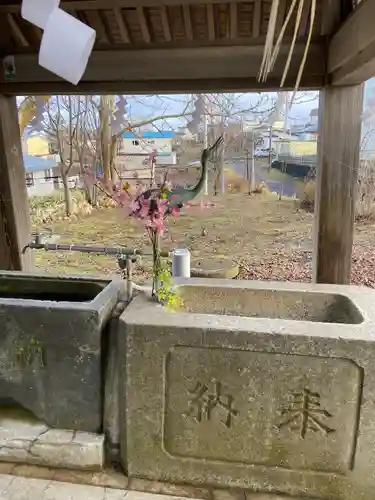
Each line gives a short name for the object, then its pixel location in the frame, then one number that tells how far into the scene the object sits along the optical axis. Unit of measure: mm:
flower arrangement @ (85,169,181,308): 1667
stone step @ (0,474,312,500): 1495
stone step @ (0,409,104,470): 1602
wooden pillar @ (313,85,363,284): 2289
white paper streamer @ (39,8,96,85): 1278
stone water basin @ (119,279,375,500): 1387
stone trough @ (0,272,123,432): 1581
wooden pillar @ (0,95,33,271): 2646
